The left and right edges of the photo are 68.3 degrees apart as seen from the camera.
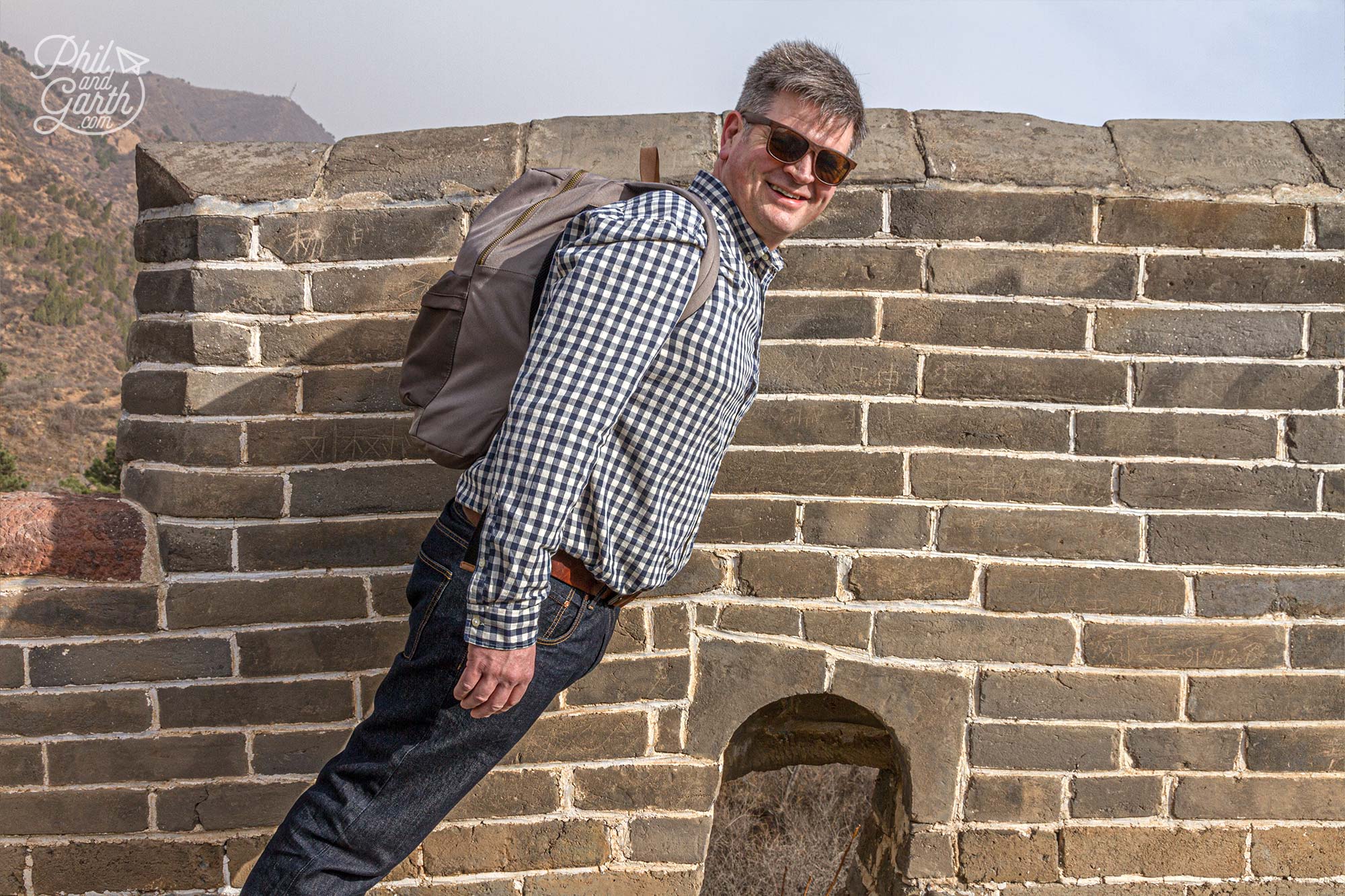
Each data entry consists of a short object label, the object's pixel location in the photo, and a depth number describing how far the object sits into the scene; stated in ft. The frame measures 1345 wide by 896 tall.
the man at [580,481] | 5.14
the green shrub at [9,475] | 41.22
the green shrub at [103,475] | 39.23
